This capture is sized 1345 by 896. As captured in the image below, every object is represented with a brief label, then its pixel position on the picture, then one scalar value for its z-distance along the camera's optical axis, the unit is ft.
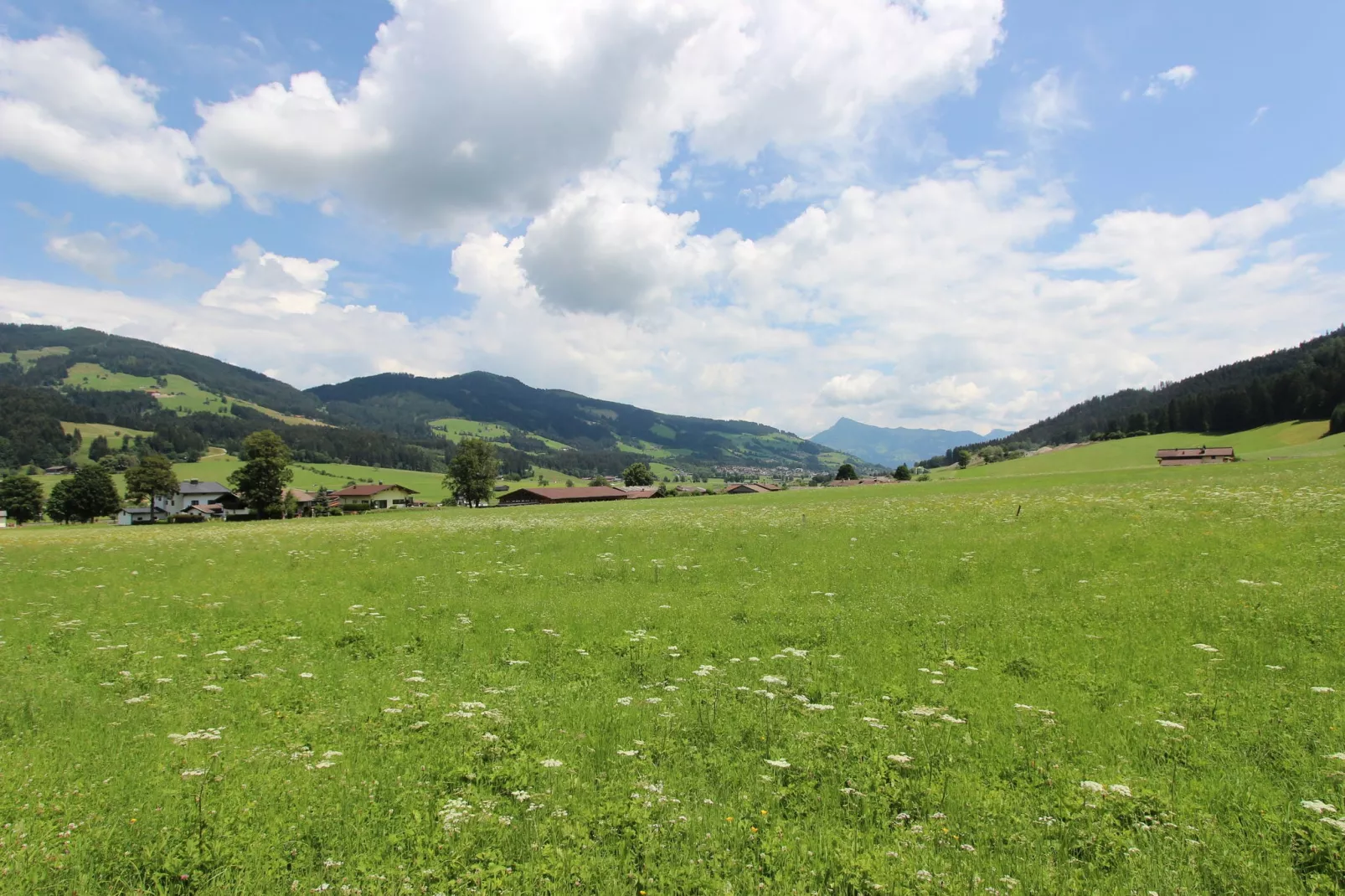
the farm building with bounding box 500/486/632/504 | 506.07
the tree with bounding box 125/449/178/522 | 385.91
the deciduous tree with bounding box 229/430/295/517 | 292.40
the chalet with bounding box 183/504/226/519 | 484.74
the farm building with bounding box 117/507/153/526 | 482.69
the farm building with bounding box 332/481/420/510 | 586.04
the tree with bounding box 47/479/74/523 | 435.12
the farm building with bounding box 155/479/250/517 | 508.12
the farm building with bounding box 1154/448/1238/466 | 294.46
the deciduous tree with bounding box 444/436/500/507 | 386.73
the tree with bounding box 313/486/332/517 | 470.72
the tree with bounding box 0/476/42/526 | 446.60
